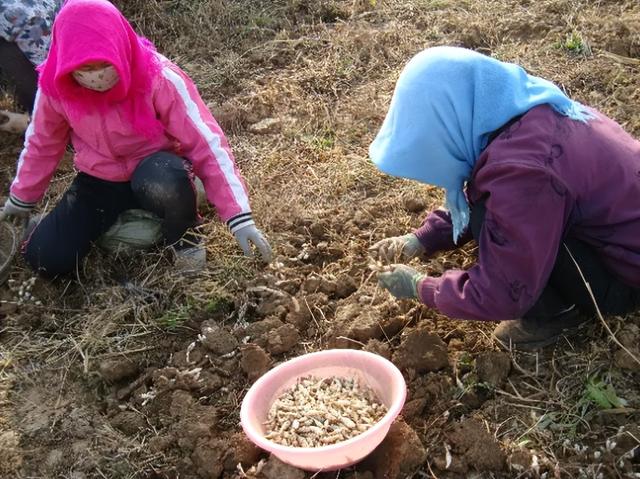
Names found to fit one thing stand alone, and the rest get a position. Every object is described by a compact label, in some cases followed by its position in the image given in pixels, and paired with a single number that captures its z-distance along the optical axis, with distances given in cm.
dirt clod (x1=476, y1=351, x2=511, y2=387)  192
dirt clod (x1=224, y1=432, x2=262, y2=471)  181
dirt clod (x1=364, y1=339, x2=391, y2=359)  198
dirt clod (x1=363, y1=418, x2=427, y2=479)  172
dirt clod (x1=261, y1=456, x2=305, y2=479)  171
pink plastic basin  159
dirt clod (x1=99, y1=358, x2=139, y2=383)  208
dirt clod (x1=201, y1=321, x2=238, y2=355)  209
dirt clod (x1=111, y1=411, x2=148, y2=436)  196
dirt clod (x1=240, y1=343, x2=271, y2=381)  201
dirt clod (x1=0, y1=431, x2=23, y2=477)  190
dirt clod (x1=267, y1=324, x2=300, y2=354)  207
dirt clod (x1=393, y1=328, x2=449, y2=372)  194
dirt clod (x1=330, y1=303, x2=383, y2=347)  206
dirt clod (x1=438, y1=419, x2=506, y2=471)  171
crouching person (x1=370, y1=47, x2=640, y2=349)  161
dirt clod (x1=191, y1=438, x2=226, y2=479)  180
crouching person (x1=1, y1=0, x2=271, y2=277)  214
